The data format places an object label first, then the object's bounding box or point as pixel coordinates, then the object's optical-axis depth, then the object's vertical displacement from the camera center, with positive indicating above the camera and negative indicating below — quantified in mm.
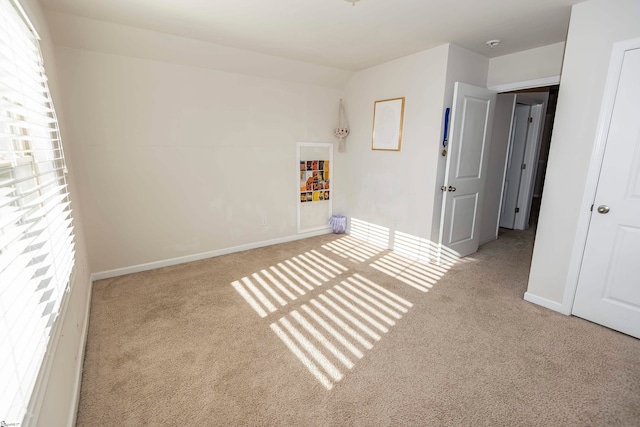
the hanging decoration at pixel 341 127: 4383 +328
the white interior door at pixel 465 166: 3211 -183
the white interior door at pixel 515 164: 4668 -231
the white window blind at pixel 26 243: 910 -409
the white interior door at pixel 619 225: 2057 -543
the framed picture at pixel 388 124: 3635 +322
